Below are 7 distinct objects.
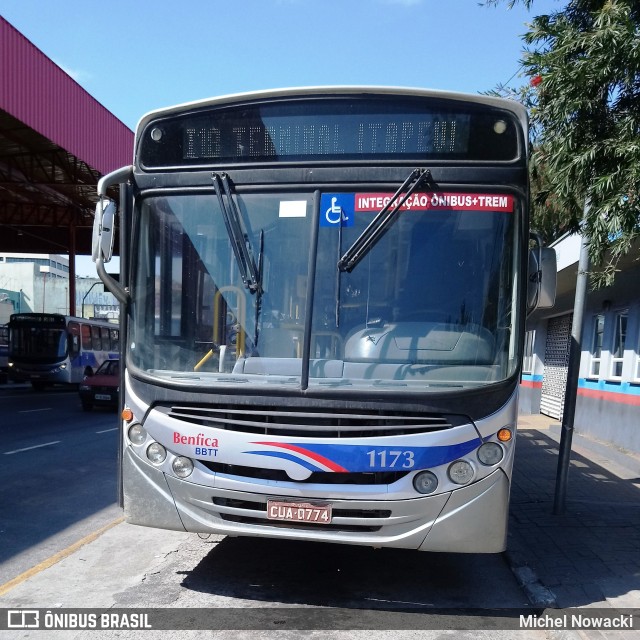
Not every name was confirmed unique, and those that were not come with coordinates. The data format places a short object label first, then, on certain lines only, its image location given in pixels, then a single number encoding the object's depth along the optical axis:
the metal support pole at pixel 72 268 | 34.63
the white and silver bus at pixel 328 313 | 4.74
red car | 21.11
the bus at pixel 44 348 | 31.28
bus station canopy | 18.80
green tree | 5.98
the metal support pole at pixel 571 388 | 7.90
